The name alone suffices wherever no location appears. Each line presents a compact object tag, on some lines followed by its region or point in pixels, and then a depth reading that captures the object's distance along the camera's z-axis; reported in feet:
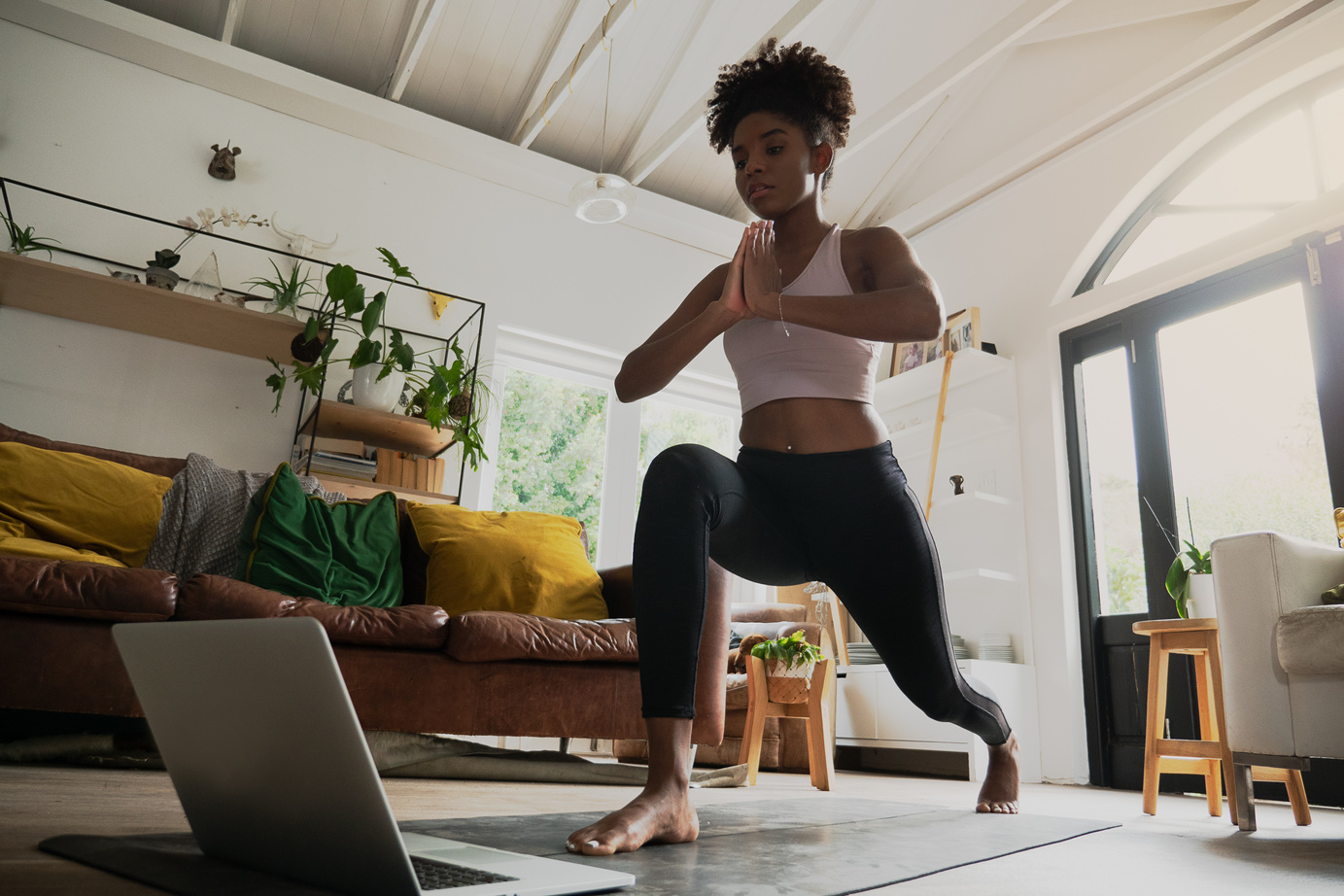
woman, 3.95
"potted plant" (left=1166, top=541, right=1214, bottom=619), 9.22
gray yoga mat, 2.61
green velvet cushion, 8.35
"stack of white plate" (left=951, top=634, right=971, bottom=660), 13.14
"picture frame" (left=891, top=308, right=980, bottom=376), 14.23
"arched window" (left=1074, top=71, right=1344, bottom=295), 11.34
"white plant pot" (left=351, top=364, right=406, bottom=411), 12.66
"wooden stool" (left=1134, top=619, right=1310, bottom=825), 7.49
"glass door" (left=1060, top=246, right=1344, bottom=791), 10.93
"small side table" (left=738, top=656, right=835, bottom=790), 8.93
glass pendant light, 11.93
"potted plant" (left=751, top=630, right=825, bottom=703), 9.41
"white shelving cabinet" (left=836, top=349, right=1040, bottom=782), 12.57
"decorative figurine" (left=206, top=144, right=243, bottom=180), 13.33
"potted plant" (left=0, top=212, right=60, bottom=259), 11.21
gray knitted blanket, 8.74
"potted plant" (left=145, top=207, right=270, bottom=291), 11.75
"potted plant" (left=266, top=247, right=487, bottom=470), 12.18
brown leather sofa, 6.38
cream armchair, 5.34
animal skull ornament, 13.75
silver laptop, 2.02
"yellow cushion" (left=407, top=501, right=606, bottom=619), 9.34
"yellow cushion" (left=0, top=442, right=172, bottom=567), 8.04
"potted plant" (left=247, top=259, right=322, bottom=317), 12.50
